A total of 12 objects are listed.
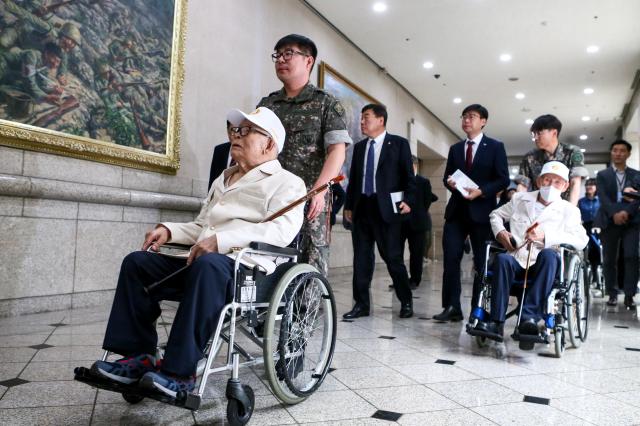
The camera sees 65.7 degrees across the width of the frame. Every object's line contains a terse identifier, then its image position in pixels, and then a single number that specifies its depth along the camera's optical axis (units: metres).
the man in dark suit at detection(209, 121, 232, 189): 3.59
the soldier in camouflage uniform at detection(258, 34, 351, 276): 2.53
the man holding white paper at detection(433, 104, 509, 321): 3.74
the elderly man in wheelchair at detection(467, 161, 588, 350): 2.77
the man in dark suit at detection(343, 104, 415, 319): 3.96
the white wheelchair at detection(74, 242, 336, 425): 1.49
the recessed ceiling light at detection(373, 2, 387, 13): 7.53
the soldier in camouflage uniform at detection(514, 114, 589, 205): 3.53
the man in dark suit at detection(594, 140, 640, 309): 5.15
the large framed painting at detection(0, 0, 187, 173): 3.52
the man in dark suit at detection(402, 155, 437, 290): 6.44
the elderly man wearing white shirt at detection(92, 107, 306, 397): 1.48
